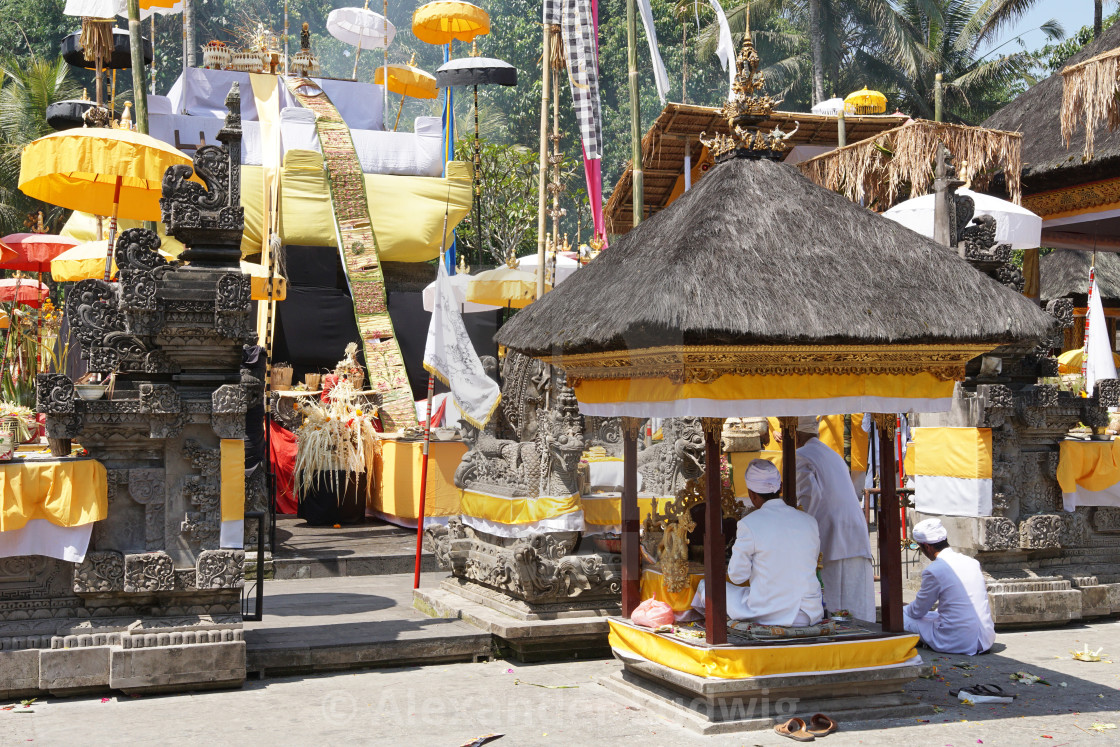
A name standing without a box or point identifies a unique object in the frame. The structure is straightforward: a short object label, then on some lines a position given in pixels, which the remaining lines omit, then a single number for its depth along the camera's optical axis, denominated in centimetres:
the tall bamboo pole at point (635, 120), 1120
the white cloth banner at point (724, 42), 1166
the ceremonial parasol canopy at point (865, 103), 1997
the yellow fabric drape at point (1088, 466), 895
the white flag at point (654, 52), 1130
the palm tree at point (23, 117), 2292
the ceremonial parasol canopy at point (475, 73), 1909
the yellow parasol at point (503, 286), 1508
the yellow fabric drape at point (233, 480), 697
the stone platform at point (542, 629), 755
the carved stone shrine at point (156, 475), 664
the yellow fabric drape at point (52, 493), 647
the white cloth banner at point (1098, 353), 1133
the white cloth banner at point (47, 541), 656
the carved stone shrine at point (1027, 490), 865
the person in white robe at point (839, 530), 700
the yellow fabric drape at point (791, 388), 593
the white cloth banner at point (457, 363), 877
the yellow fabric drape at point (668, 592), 684
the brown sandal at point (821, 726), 570
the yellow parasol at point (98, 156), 807
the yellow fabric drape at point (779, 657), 582
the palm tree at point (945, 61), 2902
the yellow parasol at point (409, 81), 2595
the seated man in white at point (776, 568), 616
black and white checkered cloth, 1134
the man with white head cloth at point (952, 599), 757
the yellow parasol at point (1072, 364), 1341
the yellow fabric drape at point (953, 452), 866
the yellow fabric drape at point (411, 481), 1203
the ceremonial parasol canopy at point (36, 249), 1519
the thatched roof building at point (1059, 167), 1255
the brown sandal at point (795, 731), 561
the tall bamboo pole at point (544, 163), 1099
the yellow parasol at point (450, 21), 2086
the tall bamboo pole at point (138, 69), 976
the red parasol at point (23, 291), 1636
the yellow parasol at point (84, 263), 1155
